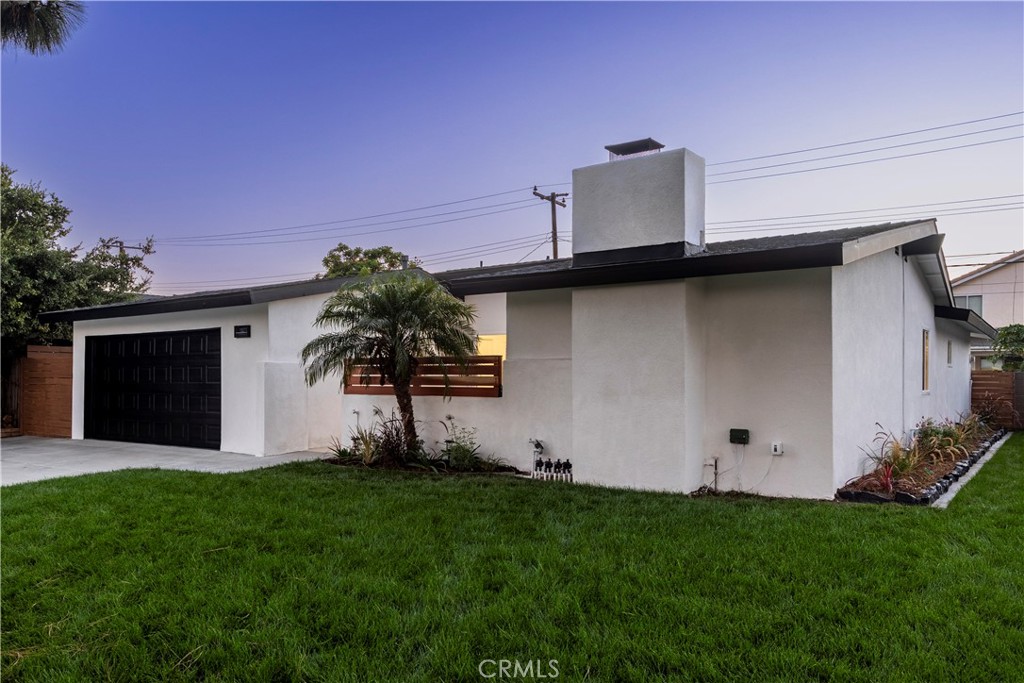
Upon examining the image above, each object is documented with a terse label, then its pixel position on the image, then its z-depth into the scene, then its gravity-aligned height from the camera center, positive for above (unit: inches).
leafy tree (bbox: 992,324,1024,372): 716.7 +13.7
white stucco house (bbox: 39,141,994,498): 257.8 +3.4
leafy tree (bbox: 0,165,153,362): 506.6 +77.8
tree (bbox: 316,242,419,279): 1284.4 +210.1
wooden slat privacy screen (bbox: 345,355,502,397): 342.3 -13.1
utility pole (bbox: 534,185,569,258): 964.6 +219.8
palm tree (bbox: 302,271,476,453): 332.5 +13.5
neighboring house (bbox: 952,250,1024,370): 1083.3 +120.8
